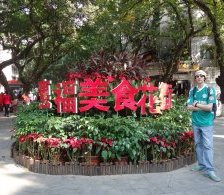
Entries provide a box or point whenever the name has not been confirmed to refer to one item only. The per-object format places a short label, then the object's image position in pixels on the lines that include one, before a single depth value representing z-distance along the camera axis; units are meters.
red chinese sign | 3.85
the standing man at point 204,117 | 3.20
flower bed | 3.40
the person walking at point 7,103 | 10.74
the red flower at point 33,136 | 3.60
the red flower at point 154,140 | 3.44
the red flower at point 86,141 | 3.38
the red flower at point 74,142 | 3.38
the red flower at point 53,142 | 3.42
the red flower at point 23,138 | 3.70
